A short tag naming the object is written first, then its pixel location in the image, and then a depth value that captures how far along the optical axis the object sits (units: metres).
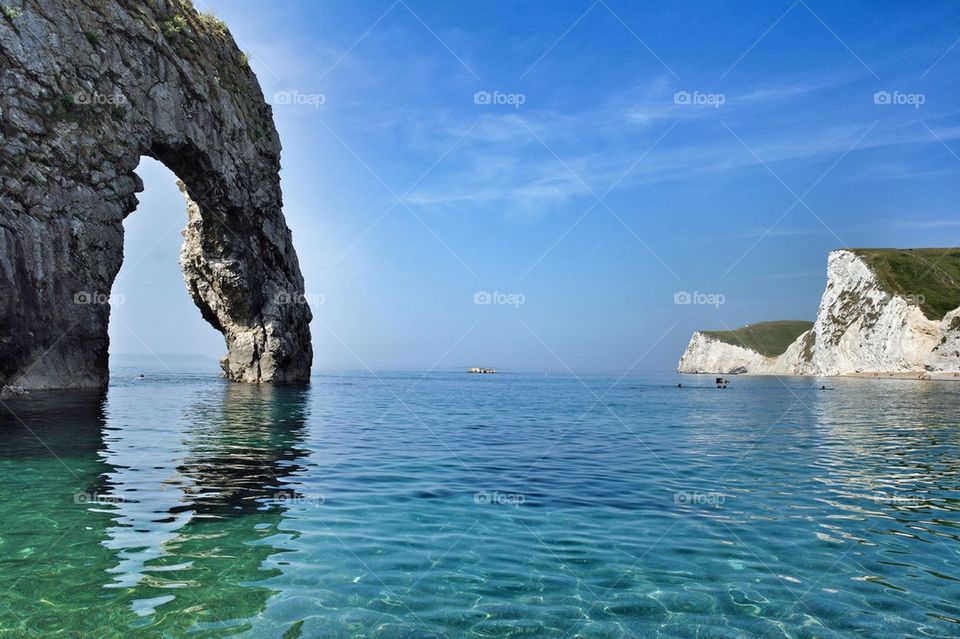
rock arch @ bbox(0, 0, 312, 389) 37.88
